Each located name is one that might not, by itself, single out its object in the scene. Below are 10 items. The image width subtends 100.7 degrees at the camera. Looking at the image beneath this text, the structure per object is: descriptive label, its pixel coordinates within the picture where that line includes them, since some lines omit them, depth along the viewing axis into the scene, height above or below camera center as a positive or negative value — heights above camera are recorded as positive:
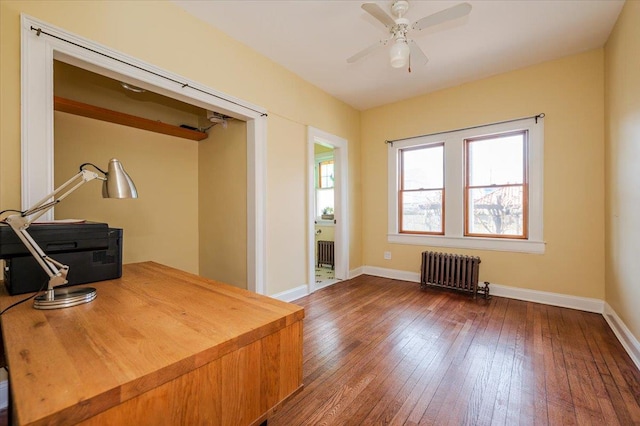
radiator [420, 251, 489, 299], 3.59 -0.85
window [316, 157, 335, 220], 5.86 +0.57
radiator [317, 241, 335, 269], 5.32 -0.83
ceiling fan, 1.95 +1.50
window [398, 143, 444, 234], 4.16 +0.37
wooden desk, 0.63 -0.42
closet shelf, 2.51 +1.03
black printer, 1.30 -0.22
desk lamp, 1.09 -0.11
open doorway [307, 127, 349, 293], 3.78 +0.00
